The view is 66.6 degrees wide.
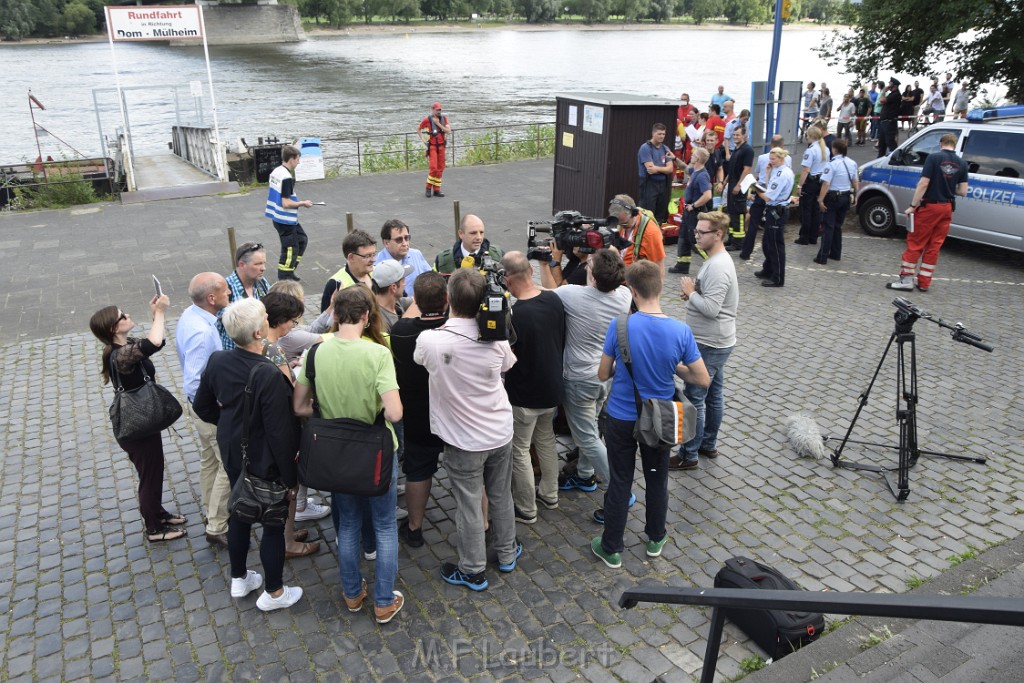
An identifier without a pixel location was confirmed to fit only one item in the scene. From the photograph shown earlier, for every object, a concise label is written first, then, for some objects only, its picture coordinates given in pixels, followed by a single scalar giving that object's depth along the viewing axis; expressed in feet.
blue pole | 45.18
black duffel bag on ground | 12.64
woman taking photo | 14.21
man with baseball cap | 15.40
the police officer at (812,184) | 35.58
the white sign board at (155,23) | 45.75
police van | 33.63
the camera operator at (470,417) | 12.98
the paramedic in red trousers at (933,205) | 29.81
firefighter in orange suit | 48.10
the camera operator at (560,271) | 17.63
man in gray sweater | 17.33
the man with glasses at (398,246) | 19.04
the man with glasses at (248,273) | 17.35
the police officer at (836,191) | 34.12
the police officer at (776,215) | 31.40
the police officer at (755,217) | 35.40
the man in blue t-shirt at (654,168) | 35.14
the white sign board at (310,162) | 54.80
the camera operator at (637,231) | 21.81
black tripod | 17.25
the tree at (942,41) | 44.21
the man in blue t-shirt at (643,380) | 13.83
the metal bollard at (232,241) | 29.19
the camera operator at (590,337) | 15.31
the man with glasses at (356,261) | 17.70
